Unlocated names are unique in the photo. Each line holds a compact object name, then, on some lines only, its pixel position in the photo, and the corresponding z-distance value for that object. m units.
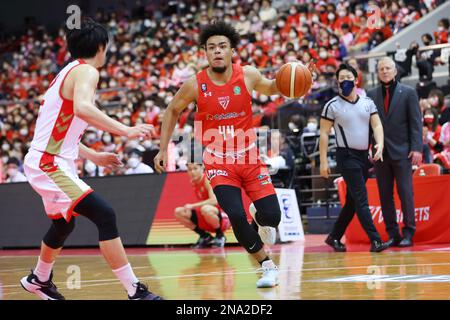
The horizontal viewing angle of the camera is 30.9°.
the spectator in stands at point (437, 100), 16.78
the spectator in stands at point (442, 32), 19.45
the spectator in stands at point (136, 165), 16.42
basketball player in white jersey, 5.93
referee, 10.83
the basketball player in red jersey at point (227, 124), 7.45
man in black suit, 11.16
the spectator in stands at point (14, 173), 18.05
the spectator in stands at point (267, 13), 26.66
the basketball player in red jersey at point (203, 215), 13.53
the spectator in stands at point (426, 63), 18.12
